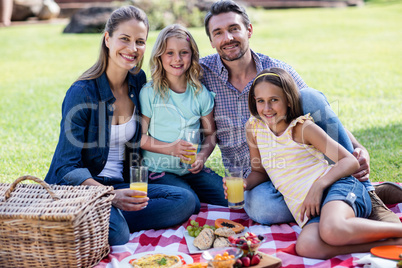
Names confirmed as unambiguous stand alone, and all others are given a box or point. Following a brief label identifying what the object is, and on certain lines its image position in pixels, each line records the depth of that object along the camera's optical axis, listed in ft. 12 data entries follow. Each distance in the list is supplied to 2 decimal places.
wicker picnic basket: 10.27
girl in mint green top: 14.79
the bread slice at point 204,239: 11.98
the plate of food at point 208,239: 11.91
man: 15.79
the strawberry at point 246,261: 10.37
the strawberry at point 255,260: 10.47
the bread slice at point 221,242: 11.71
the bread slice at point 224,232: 12.10
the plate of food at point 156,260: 10.85
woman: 13.23
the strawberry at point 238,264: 10.41
